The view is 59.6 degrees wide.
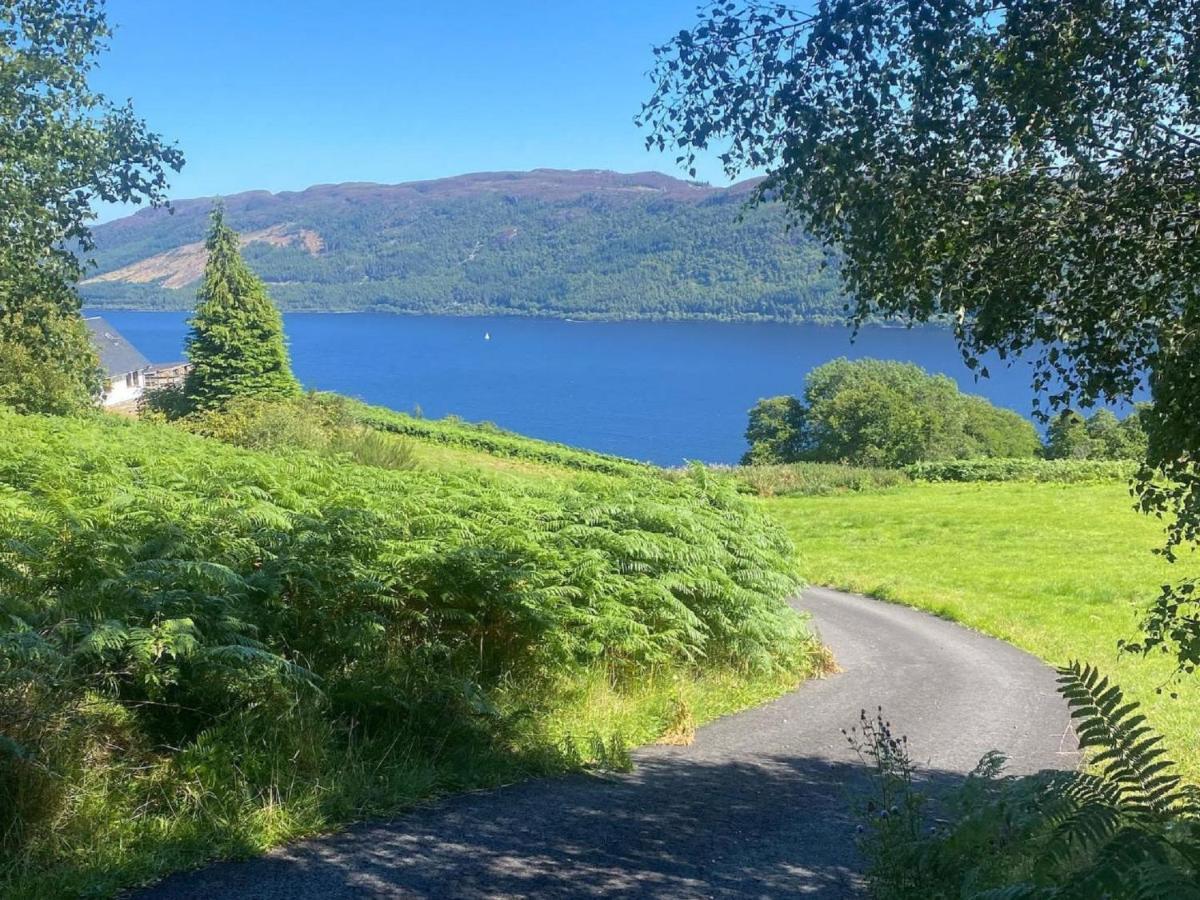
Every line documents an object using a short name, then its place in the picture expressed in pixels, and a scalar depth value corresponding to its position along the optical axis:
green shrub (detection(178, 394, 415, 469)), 28.36
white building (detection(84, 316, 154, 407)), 91.50
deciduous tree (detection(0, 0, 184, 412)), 10.26
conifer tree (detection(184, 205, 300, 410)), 53.78
